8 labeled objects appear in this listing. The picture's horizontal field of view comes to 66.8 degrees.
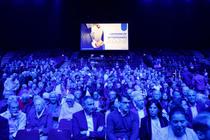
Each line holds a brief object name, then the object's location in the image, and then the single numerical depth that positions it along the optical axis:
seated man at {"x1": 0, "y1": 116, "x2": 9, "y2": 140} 2.13
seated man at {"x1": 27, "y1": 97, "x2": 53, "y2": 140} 2.19
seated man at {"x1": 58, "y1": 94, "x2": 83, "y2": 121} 2.39
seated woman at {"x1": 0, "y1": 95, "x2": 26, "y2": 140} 2.22
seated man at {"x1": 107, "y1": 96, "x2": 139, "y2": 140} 2.06
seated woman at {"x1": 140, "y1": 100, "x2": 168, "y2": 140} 2.11
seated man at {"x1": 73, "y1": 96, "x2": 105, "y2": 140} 2.16
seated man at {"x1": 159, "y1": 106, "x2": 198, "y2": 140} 1.59
